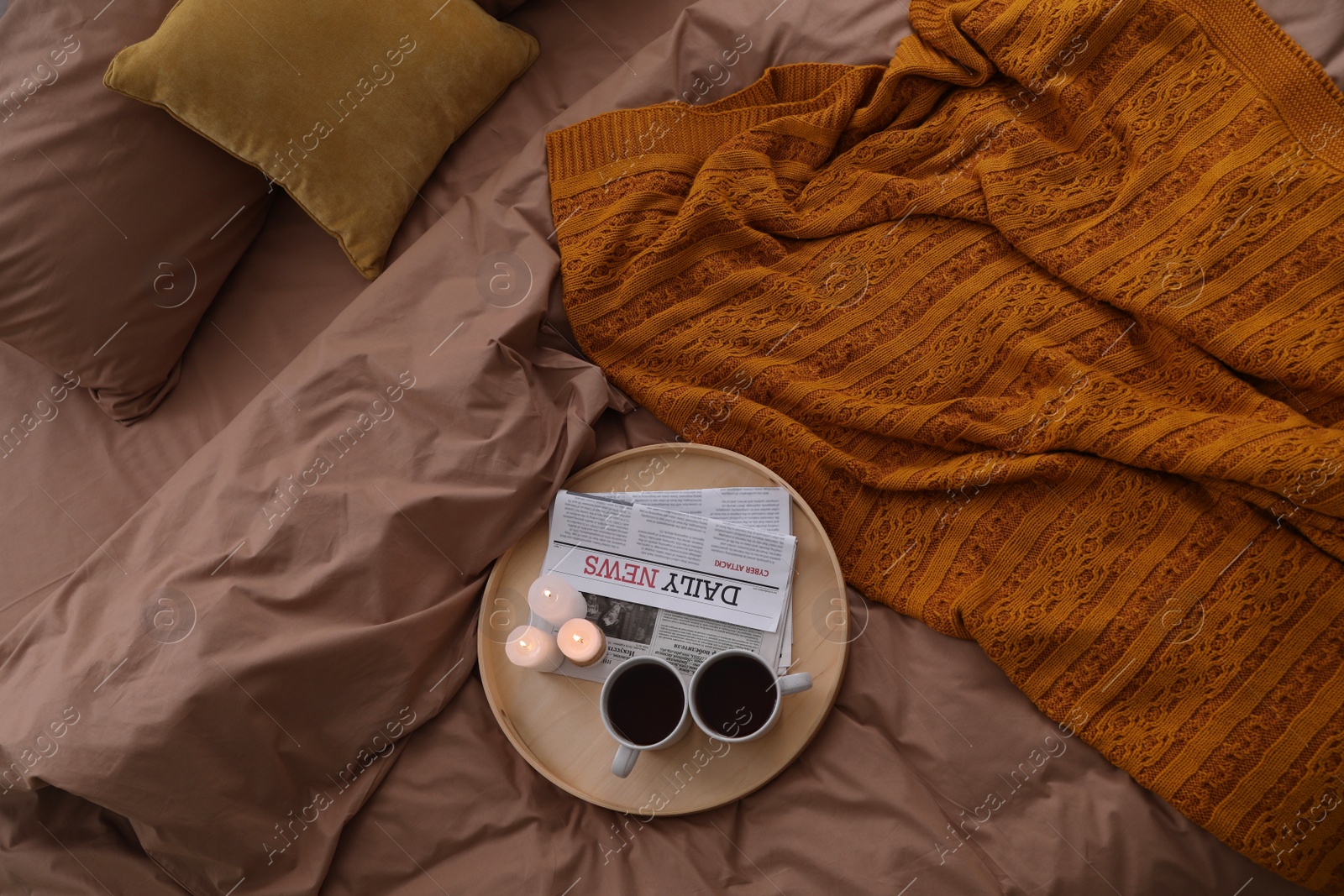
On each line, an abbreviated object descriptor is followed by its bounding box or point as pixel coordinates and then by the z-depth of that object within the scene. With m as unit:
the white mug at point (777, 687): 0.91
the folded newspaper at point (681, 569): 1.04
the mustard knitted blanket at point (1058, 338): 0.93
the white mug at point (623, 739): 0.94
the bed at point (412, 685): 0.94
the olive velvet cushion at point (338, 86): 1.09
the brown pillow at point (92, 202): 1.11
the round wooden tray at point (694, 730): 0.99
